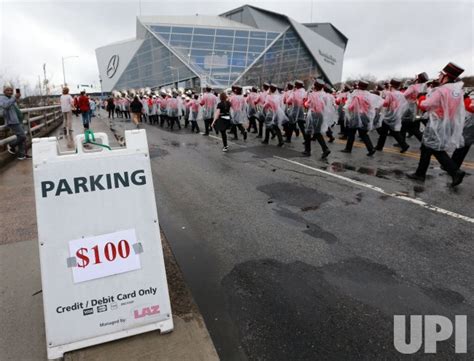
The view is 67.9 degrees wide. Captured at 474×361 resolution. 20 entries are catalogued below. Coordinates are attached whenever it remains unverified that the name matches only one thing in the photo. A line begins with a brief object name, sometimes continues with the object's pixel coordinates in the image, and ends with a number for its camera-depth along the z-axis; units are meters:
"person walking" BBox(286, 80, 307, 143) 11.34
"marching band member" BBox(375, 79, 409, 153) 10.30
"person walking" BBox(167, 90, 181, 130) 20.16
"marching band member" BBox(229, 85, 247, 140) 13.57
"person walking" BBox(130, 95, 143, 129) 20.84
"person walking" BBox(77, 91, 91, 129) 15.98
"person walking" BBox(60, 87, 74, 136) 14.35
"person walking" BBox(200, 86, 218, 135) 15.51
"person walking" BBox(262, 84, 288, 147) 12.09
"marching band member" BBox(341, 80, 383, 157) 9.66
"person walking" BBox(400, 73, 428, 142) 10.88
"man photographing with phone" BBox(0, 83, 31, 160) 8.00
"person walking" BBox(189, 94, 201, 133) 17.59
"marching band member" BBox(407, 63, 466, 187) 6.24
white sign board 2.20
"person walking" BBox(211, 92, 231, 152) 10.95
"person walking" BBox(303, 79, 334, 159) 9.84
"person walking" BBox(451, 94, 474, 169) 6.78
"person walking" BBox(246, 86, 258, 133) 14.49
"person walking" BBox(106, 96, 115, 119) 31.48
